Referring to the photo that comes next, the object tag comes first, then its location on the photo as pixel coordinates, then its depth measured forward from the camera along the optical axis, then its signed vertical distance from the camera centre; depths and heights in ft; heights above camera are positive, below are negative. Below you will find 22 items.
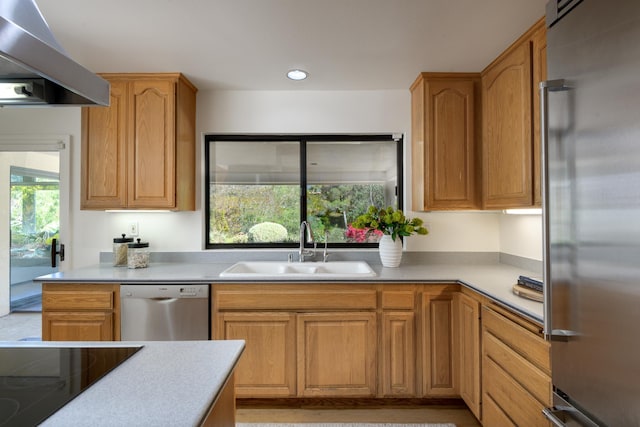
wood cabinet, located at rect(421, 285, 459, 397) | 6.93 -2.61
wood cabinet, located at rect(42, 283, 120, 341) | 6.82 -1.99
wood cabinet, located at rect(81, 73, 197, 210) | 7.88 +1.75
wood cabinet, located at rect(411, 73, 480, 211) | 7.88 +1.89
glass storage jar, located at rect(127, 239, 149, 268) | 7.93 -0.93
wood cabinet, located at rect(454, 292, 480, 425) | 6.11 -2.57
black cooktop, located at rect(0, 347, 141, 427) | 2.15 -1.28
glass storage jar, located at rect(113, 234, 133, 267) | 8.32 -0.85
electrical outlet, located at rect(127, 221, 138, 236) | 8.86 -0.27
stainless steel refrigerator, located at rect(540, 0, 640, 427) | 2.51 +0.08
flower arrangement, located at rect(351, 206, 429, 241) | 8.04 -0.12
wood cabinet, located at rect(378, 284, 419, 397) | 6.93 -2.63
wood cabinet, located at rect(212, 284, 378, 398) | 6.91 -2.51
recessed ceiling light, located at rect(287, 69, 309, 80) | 7.76 +3.47
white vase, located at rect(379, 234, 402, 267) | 8.18 -0.82
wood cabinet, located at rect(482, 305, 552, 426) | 4.32 -2.26
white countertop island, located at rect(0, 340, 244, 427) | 2.02 -1.25
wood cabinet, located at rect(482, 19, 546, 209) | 5.87 +1.90
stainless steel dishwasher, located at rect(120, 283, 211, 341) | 6.83 -1.97
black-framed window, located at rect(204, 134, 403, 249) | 9.28 +0.97
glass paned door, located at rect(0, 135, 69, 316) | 9.66 -0.06
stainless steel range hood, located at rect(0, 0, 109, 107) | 2.48 +1.38
